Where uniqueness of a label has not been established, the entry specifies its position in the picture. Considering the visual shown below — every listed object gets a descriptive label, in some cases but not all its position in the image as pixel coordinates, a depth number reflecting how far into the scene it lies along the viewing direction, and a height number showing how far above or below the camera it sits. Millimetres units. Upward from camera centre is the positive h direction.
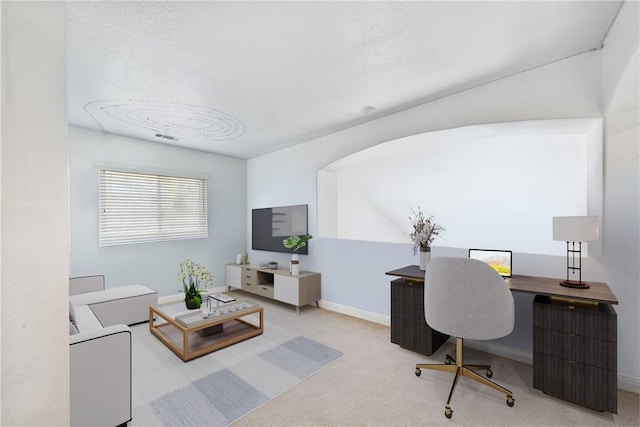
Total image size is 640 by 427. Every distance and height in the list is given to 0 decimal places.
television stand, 3959 -1134
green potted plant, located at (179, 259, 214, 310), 3113 -881
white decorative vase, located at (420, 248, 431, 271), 2949 -487
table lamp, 2045 -145
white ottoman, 3052 -1070
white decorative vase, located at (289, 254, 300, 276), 4090 -809
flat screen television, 4430 -253
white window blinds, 4000 +53
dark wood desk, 1854 -928
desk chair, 1982 -663
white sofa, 1614 -993
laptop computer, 2578 -449
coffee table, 2721 -1361
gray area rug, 1915 -1405
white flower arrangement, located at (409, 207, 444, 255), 2984 -248
